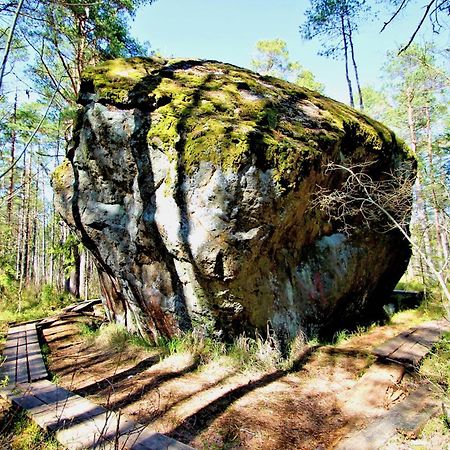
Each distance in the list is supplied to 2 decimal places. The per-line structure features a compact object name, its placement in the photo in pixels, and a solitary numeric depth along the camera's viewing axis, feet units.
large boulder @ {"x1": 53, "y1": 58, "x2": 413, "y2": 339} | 15.34
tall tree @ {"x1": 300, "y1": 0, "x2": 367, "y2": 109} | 47.24
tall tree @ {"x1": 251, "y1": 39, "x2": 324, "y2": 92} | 60.95
